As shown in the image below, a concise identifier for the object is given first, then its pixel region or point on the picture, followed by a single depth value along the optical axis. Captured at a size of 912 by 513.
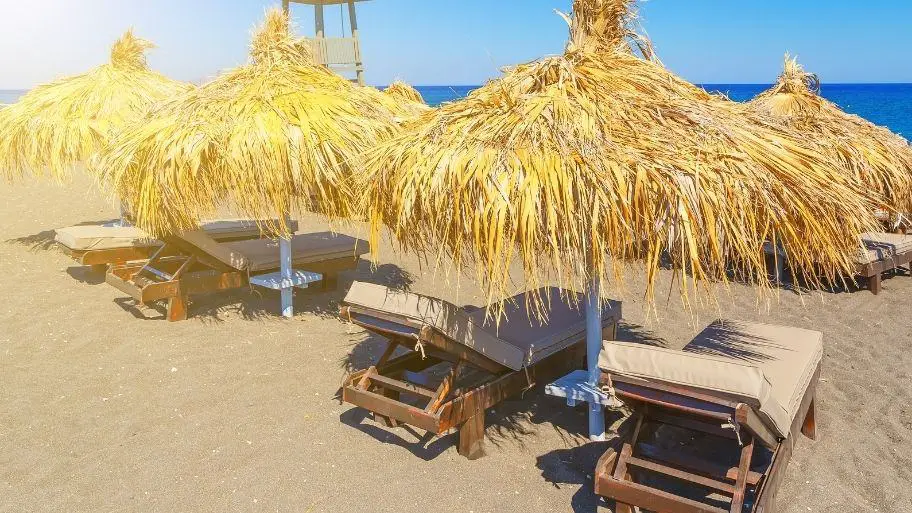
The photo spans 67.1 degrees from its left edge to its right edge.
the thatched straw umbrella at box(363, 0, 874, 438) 3.05
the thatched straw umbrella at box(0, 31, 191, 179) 7.71
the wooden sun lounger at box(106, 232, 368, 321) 6.07
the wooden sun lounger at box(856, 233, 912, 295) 6.77
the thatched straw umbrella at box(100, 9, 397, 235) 5.25
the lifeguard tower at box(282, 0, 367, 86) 16.23
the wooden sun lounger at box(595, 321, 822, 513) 2.69
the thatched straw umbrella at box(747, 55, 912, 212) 6.75
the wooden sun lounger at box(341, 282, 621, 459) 3.51
